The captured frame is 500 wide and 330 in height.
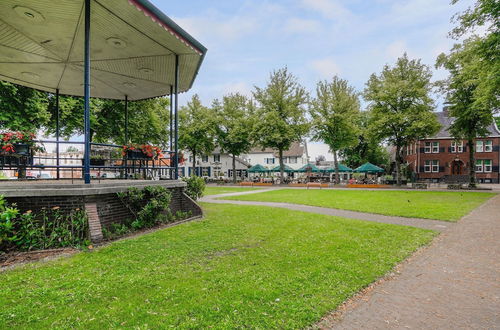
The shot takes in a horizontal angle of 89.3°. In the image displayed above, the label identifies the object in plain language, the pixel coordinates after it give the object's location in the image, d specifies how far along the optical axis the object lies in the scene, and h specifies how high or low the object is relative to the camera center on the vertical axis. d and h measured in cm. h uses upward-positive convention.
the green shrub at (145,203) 700 -104
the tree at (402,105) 2742 +715
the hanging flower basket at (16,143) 644 +67
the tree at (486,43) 1341 +693
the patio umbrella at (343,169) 3477 -22
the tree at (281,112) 3431 +776
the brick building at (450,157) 3738 +159
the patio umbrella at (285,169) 3928 -24
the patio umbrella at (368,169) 3171 -21
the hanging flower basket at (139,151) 794 +53
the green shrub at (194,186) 1281 -96
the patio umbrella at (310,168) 3640 -8
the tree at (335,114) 3375 +724
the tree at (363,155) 5159 +254
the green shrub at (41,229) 496 -131
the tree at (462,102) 2378 +647
